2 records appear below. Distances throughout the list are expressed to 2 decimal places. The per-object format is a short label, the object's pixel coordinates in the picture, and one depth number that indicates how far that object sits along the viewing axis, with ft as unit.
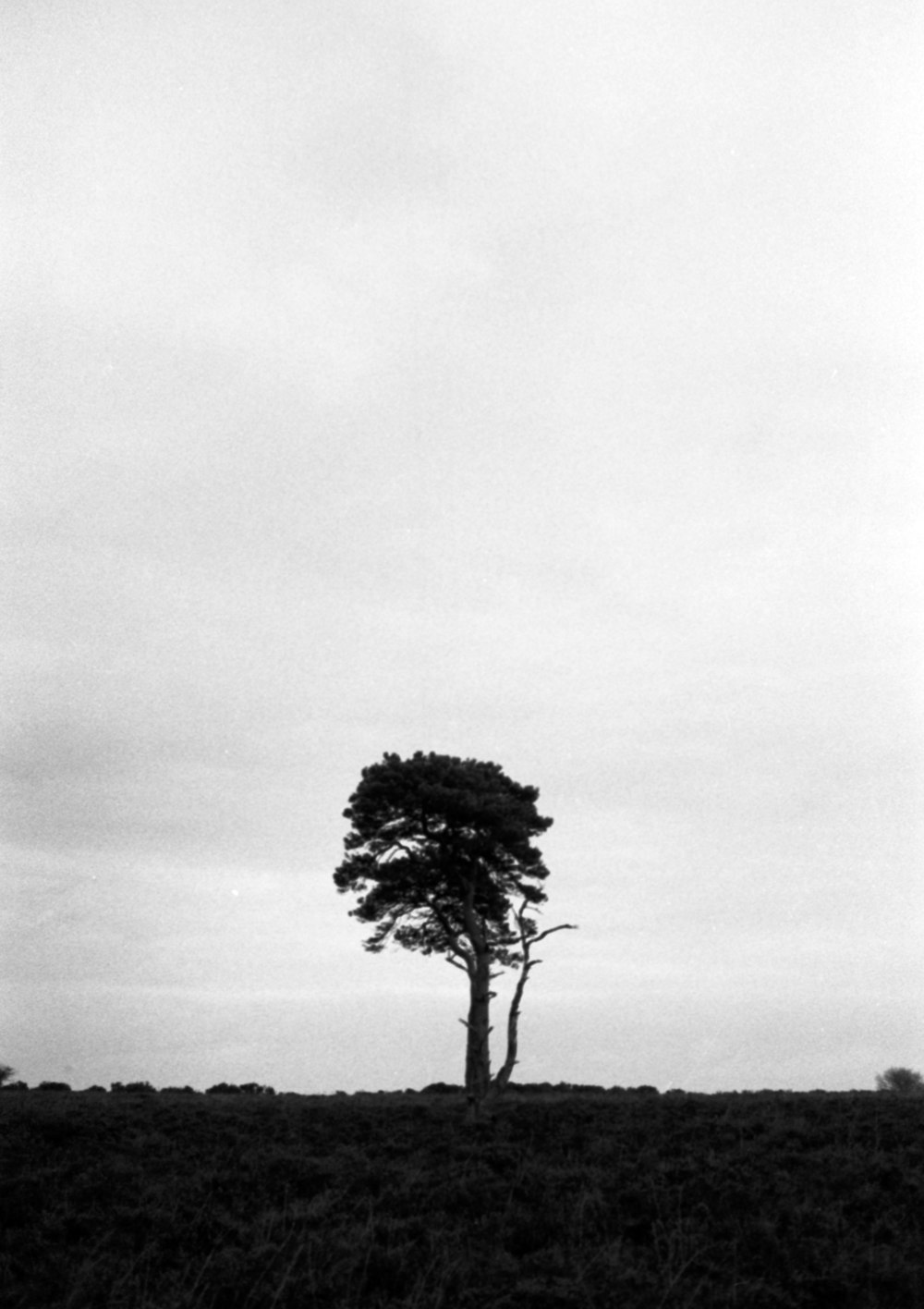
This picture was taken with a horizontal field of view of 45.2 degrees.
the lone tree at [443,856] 112.57
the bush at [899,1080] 176.07
